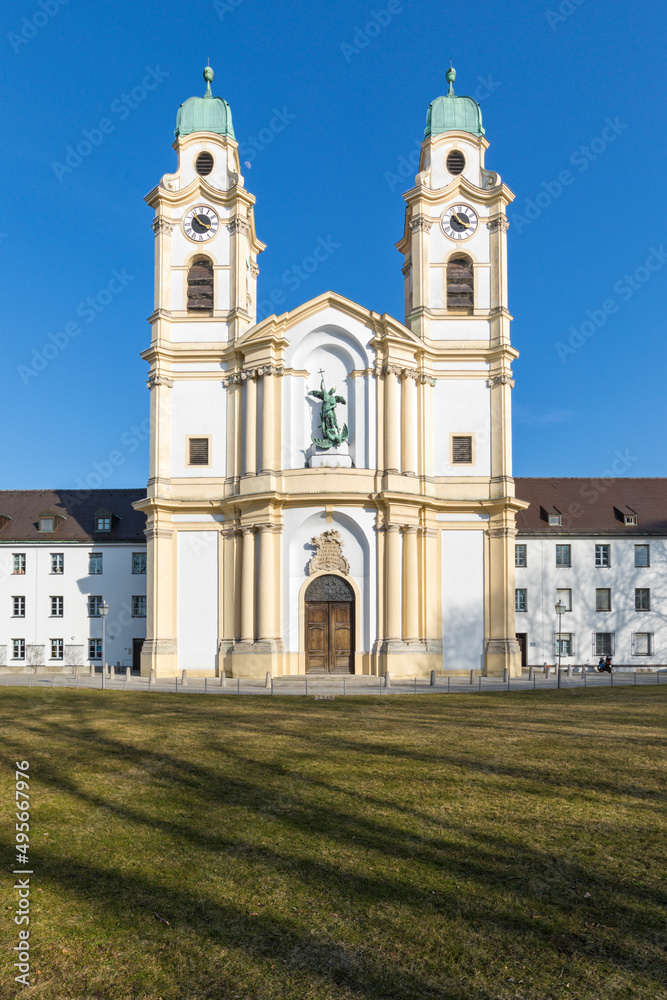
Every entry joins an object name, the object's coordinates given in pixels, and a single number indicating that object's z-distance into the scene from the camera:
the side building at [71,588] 51.91
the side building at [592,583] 53.41
